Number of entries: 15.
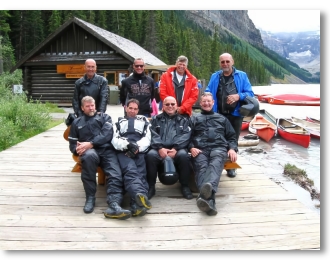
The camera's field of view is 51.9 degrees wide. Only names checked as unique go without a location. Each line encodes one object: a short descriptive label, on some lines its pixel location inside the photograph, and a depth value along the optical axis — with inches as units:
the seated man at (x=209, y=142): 129.5
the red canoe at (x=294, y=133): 433.7
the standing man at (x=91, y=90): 160.9
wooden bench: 135.2
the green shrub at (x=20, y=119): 250.3
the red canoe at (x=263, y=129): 476.1
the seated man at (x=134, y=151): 114.8
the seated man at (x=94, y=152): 120.0
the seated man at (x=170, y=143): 132.2
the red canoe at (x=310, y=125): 481.4
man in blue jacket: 149.2
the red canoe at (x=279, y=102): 696.9
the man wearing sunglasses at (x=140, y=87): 165.9
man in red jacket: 156.6
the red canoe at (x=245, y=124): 547.8
